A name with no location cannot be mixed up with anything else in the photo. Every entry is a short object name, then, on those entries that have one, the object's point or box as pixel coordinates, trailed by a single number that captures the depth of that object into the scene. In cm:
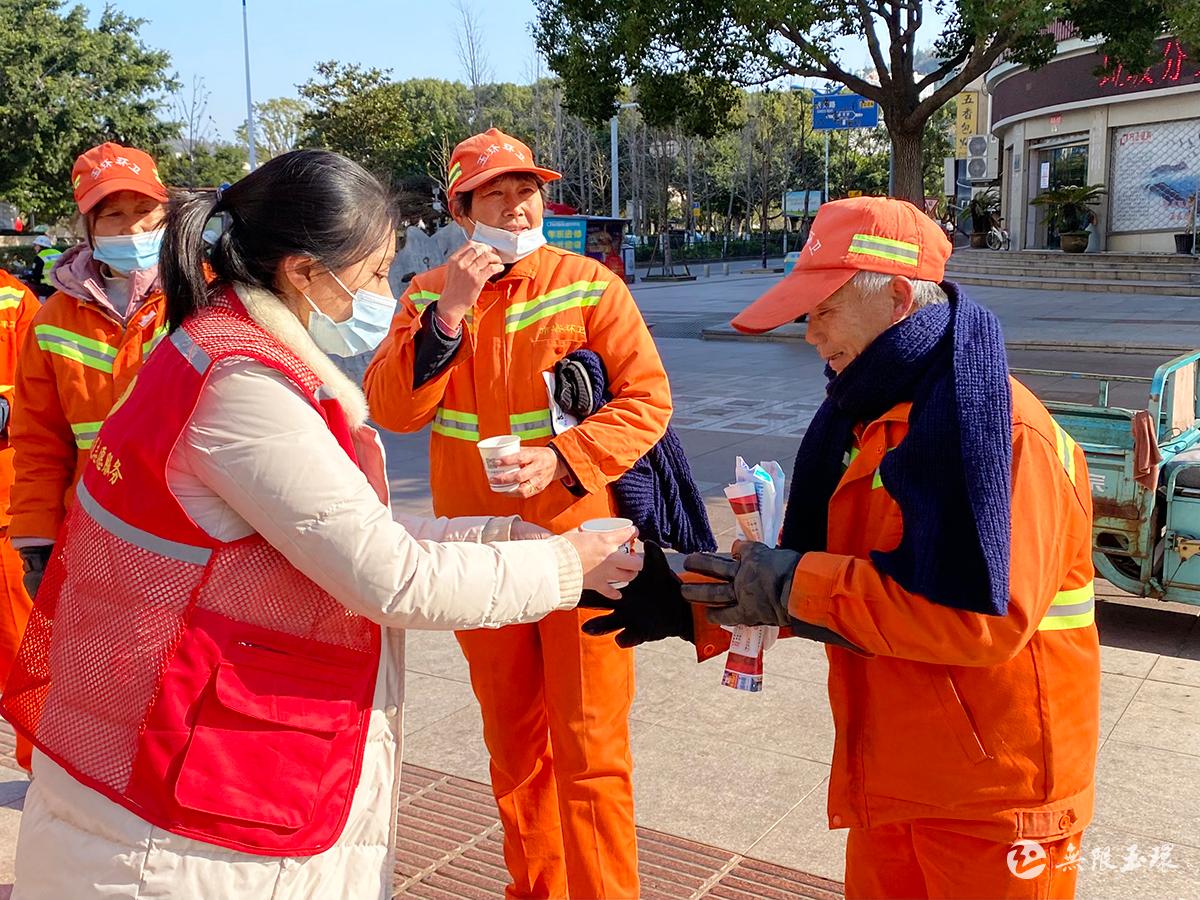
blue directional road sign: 2766
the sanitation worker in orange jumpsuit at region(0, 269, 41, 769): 372
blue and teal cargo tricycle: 496
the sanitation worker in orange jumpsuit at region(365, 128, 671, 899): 286
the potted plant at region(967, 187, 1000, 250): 3319
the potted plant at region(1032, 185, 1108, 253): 2769
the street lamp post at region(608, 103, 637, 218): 3294
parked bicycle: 3191
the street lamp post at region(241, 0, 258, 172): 3055
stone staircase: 2323
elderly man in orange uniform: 178
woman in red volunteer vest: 165
